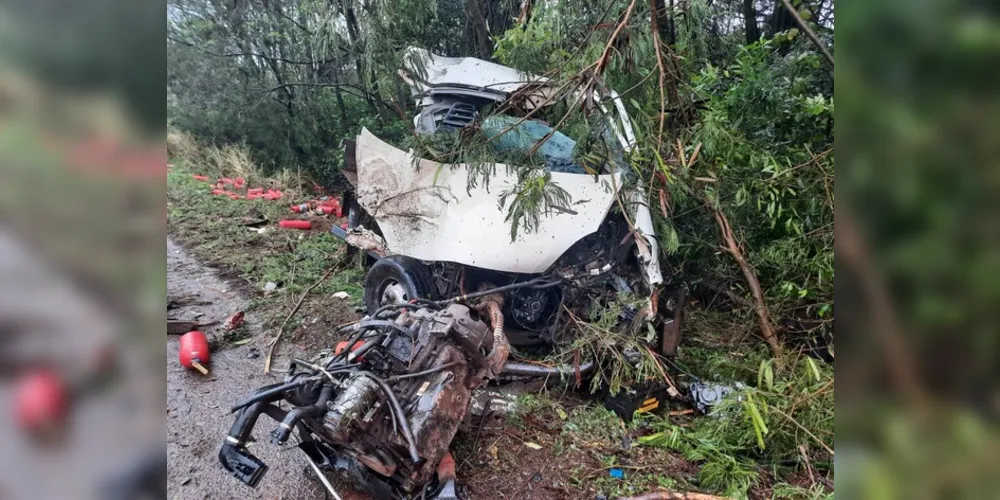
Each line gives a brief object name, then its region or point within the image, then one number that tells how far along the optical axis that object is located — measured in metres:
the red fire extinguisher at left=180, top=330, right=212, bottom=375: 3.64
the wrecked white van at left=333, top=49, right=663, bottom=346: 3.34
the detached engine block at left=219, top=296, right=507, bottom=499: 2.14
